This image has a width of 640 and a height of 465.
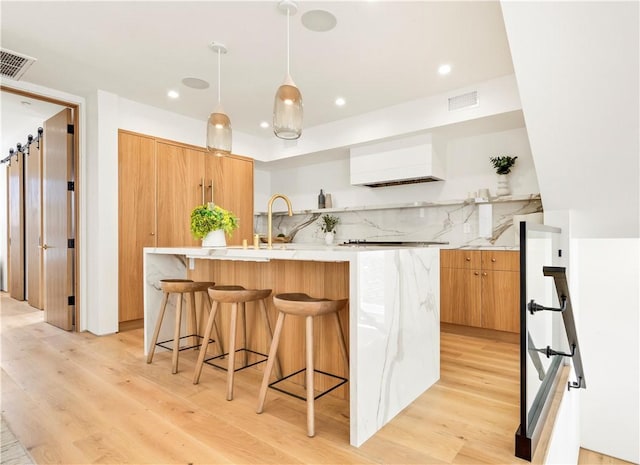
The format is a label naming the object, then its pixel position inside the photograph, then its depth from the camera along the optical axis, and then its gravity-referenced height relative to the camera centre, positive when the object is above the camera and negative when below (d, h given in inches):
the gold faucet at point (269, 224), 95.7 +1.7
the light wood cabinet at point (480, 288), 136.6 -23.2
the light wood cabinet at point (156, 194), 156.8 +18.1
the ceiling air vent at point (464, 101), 144.2 +51.6
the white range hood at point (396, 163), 165.6 +32.0
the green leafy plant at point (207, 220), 106.3 +3.3
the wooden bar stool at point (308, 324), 71.7 -19.9
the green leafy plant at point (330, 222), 217.9 +5.0
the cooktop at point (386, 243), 174.9 -6.6
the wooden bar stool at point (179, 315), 104.8 -25.6
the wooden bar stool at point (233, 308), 86.3 -19.7
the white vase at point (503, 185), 157.2 +18.8
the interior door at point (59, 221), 156.8 +5.4
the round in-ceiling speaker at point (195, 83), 141.7 +58.6
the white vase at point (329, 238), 210.6 -4.4
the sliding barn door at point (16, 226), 227.6 +4.8
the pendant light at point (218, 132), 106.7 +29.0
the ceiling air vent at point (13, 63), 115.3 +55.6
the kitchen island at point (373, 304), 69.1 -16.1
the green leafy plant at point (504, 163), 156.1 +28.1
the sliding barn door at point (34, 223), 198.7 +5.8
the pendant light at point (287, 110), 87.4 +29.2
